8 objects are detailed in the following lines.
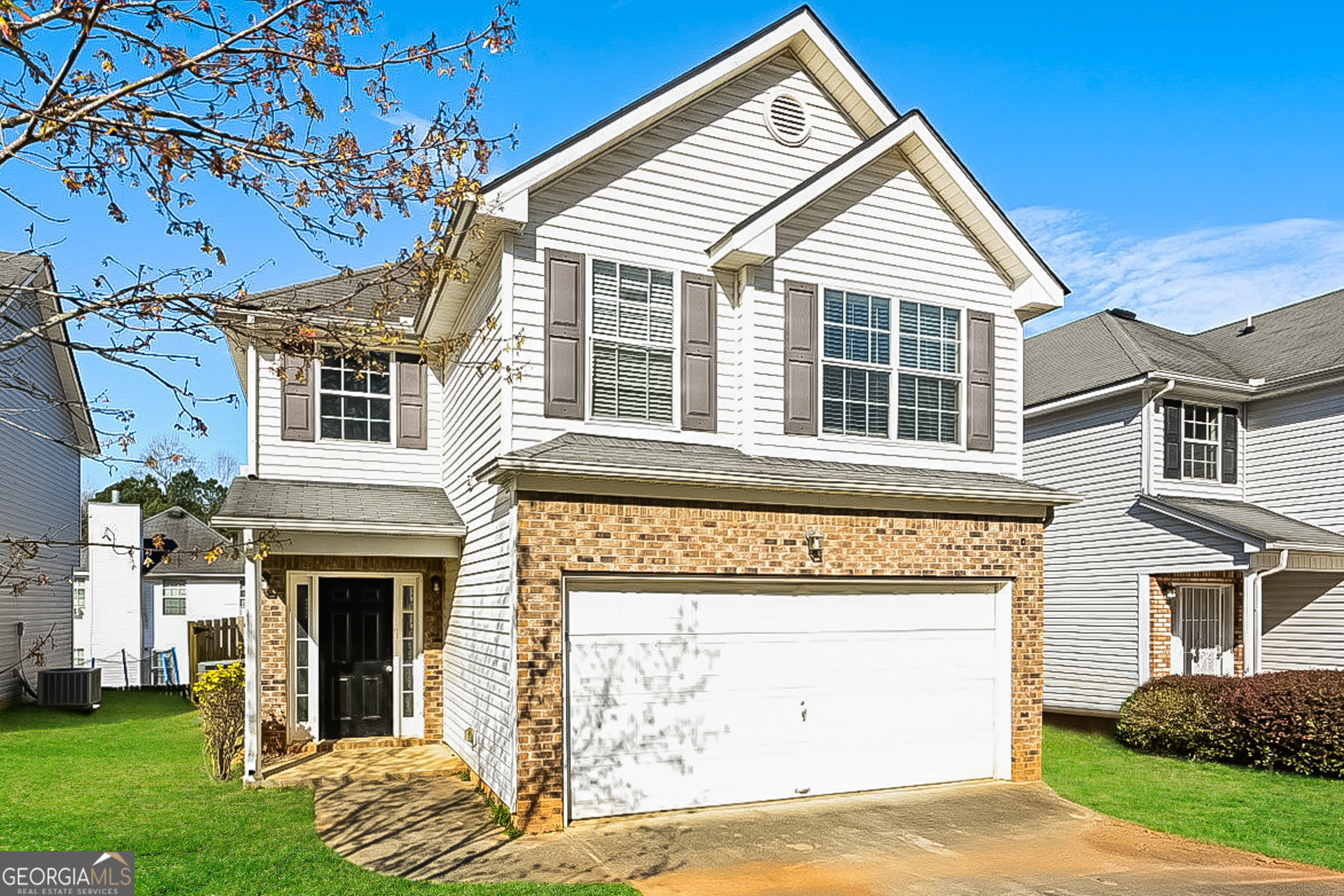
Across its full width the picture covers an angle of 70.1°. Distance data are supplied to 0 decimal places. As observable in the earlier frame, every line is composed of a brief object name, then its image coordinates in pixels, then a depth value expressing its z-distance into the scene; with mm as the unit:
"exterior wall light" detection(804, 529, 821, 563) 10594
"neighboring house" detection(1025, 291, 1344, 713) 16297
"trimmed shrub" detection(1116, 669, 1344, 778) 13023
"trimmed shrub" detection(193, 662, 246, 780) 11297
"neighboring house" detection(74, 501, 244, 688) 28141
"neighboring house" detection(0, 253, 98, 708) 18719
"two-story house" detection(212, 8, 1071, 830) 9609
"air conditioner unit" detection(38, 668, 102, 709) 18391
